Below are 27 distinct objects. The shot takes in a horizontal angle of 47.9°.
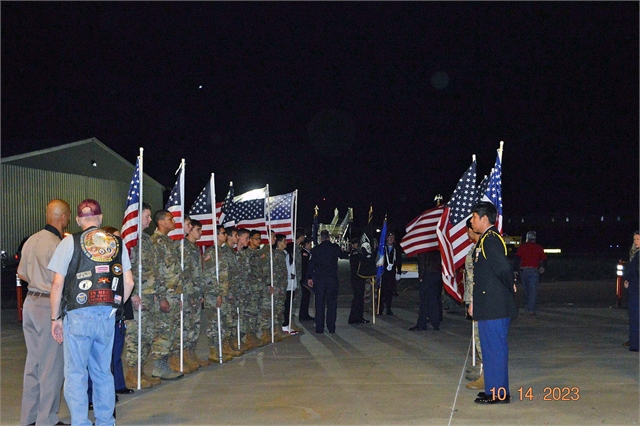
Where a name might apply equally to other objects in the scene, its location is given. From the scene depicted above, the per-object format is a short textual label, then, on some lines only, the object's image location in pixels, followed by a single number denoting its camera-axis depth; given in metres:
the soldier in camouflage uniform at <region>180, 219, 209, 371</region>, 9.77
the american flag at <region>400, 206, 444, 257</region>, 13.47
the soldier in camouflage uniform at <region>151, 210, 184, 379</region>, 9.12
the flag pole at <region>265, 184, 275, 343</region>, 12.63
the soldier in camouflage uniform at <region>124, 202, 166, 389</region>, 8.95
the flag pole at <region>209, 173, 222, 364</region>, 10.61
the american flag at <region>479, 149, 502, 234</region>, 10.12
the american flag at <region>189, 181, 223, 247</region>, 10.91
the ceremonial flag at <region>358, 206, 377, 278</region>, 15.91
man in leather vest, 6.21
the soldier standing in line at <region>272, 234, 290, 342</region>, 13.31
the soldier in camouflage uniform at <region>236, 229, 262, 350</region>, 12.04
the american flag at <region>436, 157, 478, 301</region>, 10.67
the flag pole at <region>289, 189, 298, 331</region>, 14.35
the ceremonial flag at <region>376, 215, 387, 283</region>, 17.03
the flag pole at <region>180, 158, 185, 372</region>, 9.47
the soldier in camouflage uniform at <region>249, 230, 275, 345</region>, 12.70
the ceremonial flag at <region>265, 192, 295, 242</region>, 14.24
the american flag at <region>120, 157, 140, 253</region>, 8.81
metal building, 34.75
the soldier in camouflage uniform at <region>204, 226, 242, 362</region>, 10.58
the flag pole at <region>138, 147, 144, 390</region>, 8.76
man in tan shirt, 6.86
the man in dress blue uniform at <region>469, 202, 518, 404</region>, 7.71
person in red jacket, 16.73
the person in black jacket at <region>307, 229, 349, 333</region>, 14.29
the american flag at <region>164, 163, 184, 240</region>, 9.77
